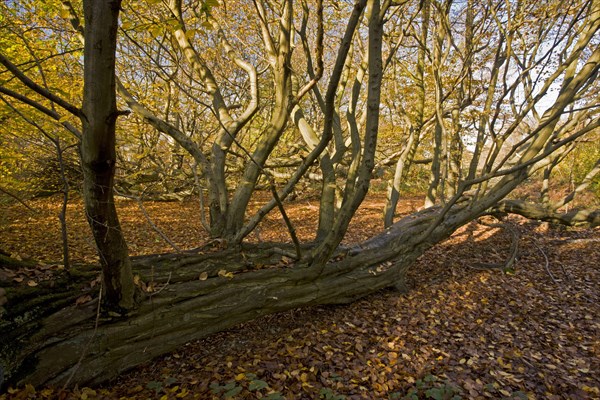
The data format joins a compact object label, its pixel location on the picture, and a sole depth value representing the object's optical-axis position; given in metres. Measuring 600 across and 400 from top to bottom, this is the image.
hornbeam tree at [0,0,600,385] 2.33
